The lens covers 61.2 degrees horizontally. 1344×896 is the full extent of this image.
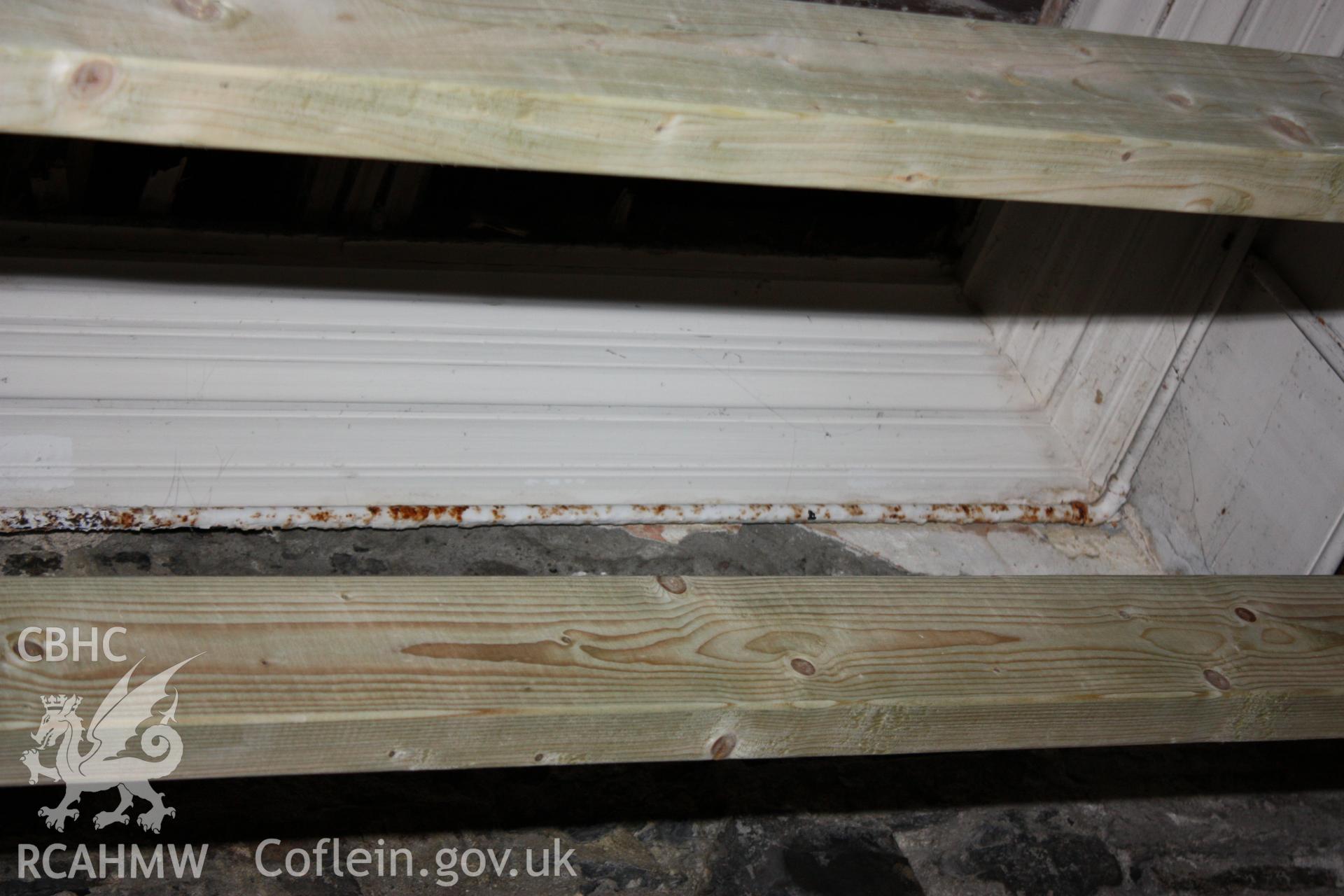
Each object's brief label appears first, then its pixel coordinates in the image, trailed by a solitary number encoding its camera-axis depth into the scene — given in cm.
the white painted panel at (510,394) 186
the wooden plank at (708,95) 78
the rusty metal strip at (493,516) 174
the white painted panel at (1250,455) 192
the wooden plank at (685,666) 97
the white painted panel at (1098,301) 211
